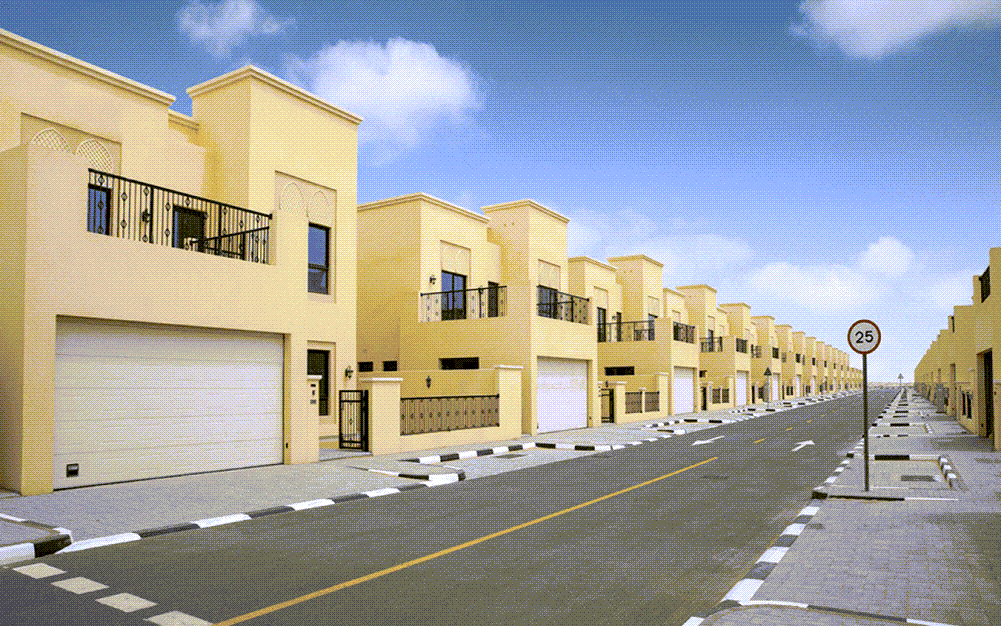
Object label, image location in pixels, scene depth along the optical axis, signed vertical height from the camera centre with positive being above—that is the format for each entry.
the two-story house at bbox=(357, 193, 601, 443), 25.20 +1.71
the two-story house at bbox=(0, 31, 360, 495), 11.48 +1.43
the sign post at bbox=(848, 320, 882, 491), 11.86 +0.23
